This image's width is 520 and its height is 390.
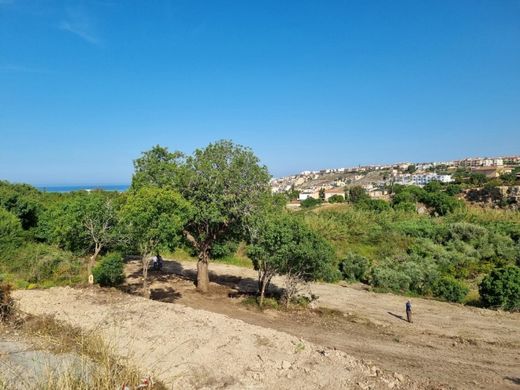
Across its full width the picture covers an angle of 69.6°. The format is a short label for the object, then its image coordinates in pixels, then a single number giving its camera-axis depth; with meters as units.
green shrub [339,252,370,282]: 31.28
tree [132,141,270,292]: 21.22
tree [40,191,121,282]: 21.44
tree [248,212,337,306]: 19.64
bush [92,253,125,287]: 21.78
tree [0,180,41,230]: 34.69
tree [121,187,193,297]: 16.58
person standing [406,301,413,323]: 19.34
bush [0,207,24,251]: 27.35
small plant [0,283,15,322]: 13.01
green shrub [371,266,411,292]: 27.55
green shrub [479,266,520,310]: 21.31
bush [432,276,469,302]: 24.56
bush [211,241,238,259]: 25.91
